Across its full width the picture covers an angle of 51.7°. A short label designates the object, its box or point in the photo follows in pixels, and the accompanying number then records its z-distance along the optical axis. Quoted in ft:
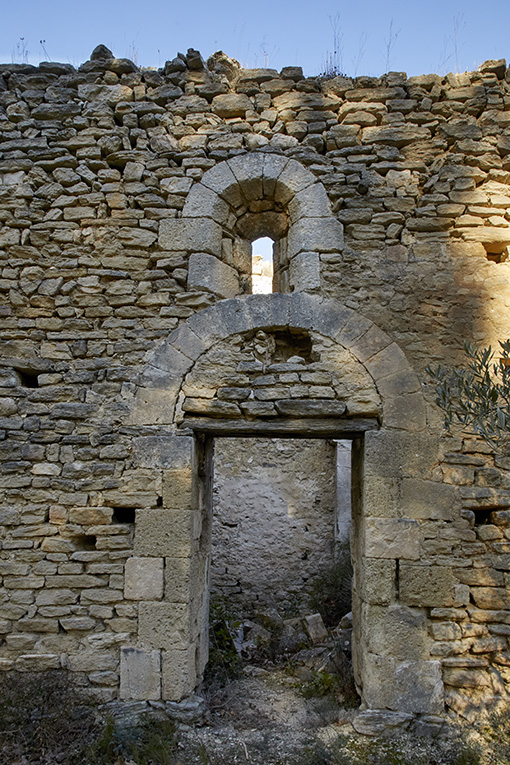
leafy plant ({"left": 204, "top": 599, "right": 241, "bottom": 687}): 14.69
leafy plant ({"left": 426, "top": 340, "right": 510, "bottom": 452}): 10.34
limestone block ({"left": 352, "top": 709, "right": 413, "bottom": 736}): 11.14
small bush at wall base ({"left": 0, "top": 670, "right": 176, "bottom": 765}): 10.46
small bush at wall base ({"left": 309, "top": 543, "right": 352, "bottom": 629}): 20.15
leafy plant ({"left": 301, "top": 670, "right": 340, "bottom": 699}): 13.76
